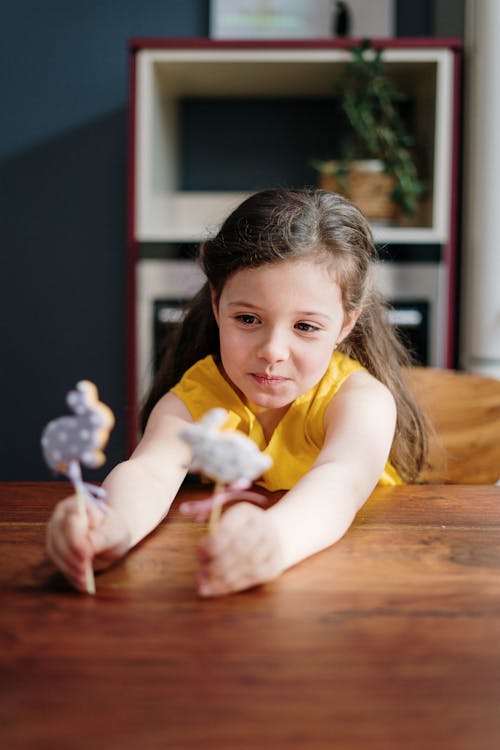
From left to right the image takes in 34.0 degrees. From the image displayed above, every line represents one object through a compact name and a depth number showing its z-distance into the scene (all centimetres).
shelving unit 229
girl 68
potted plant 233
